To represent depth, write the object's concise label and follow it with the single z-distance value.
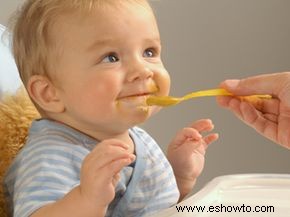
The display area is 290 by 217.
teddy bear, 0.85
